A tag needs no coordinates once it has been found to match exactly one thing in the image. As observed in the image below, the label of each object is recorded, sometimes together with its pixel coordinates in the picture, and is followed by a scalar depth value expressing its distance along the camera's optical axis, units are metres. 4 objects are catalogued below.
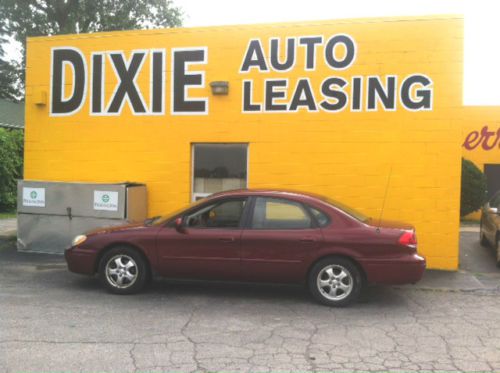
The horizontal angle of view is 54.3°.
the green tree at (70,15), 31.64
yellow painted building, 8.18
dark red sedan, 5.86
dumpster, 8.53
